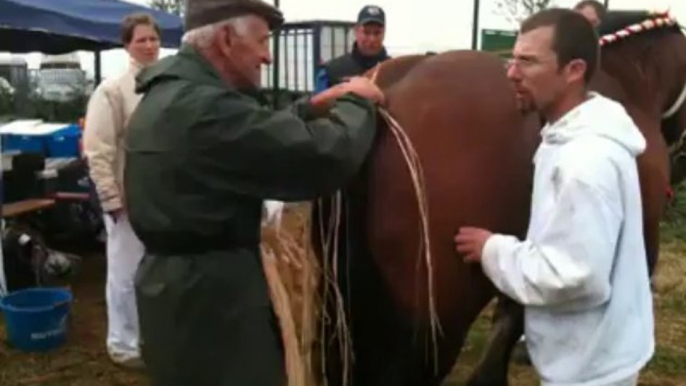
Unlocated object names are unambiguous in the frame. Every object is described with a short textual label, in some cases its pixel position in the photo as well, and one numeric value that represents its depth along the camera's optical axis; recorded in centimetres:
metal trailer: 1221
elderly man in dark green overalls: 198
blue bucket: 495
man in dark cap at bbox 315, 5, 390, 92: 530
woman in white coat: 433
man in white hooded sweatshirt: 189
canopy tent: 566
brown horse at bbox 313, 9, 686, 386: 262
